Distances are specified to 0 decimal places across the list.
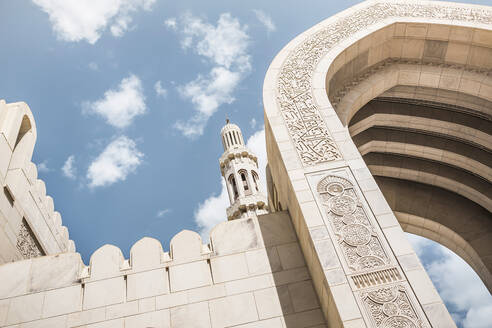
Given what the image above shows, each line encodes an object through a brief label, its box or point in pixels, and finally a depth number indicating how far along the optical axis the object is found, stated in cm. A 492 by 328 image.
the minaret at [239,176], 2481
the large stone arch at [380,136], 424
